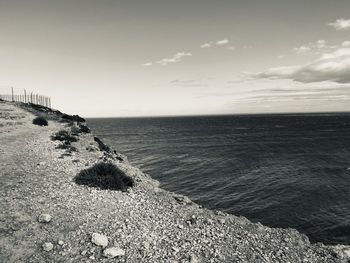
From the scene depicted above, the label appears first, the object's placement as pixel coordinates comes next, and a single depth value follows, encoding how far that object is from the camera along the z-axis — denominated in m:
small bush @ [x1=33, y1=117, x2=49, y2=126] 48.32
